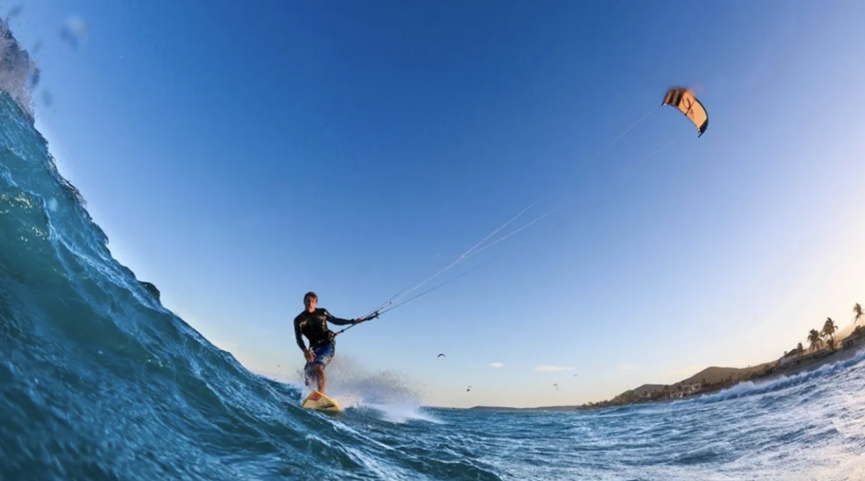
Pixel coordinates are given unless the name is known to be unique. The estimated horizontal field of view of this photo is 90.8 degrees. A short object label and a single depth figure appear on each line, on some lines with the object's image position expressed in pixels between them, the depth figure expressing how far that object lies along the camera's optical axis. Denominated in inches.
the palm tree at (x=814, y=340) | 4205.2
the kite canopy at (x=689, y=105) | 599.5
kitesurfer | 505.7
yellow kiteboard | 484.4
